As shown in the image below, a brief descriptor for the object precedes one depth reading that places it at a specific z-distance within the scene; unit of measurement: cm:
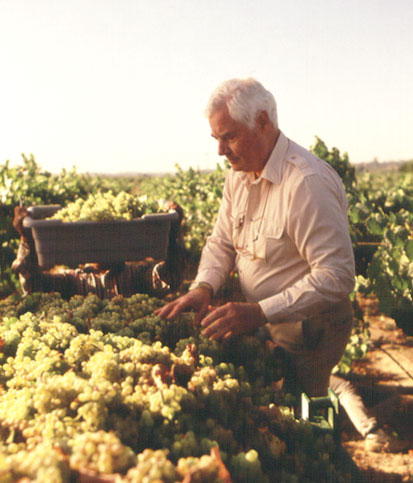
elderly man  245
